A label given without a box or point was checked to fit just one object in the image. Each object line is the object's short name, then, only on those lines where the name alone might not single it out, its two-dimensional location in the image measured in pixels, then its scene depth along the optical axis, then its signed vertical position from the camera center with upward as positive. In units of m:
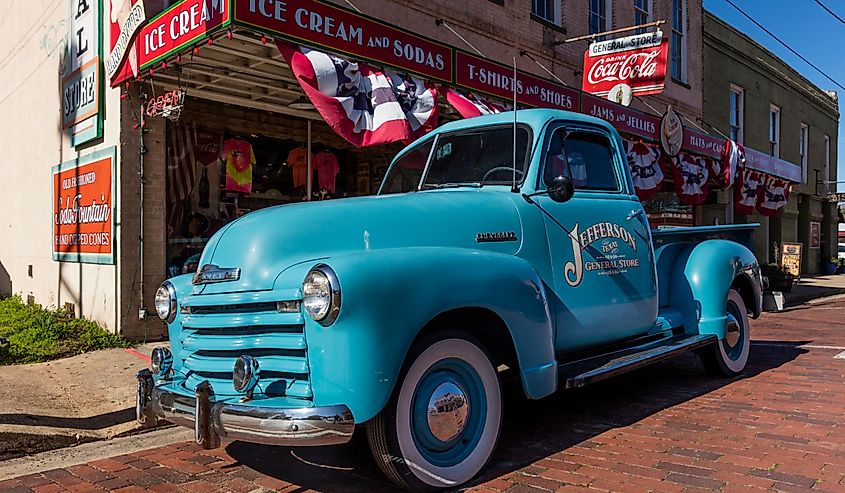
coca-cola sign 12.47 +3.14
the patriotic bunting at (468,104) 8.45 +1.60
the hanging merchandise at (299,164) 10.62 +1.06
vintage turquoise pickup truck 3.20 -0.38
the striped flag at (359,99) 6.84 +1.41
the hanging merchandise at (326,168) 10.99 +1.03
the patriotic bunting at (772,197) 17.44 +0.93
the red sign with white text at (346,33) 6.54 +2.09
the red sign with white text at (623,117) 11.10 +1.98
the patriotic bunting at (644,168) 12.67 +1.20
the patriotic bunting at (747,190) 16.41 +1.04
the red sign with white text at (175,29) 6.39 +1.99
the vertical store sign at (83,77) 8.58 +2.03
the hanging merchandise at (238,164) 9.69 +0.98
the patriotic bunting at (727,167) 15.24 +1.46
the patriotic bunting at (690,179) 14.05 +1.12
